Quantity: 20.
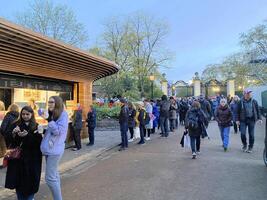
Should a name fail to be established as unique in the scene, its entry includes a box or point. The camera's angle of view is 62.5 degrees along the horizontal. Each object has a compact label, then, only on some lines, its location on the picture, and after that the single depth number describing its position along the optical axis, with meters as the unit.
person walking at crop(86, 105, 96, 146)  7.79
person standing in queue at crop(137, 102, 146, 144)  8.12
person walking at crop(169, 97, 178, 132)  10.87
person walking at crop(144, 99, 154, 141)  8.94
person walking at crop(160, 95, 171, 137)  9.30
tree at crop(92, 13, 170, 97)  26.75
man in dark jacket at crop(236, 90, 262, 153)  6.34
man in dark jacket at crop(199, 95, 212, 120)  11.48
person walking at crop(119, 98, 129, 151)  7.36
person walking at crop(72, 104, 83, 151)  7.25
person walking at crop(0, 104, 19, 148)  4.45
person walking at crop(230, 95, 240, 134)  6.59
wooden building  5.25
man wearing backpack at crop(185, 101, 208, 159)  5.93
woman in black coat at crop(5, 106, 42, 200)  2.94
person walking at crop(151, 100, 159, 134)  10.53
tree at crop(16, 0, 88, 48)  21.82
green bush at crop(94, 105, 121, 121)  13.18
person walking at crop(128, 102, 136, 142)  8.04
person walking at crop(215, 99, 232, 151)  6.60
